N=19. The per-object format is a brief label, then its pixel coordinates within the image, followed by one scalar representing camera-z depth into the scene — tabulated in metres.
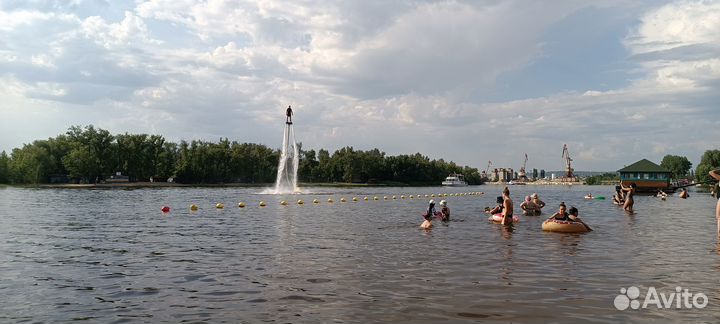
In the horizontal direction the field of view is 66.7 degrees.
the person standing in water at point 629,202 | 48.42
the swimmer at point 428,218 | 32.13
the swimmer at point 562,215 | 30.43
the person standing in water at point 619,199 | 61.84
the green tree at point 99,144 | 147.38
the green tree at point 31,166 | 137.62
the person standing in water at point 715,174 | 22.44
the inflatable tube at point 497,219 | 35.94
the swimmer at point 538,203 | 43.74
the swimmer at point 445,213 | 36.72
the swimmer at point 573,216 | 30.15
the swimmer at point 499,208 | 38.31
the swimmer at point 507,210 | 33.28
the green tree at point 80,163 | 138.50
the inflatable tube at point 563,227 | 29.28
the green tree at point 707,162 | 160.75
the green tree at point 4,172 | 142.62
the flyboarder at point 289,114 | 87.38
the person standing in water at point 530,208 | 42.97
